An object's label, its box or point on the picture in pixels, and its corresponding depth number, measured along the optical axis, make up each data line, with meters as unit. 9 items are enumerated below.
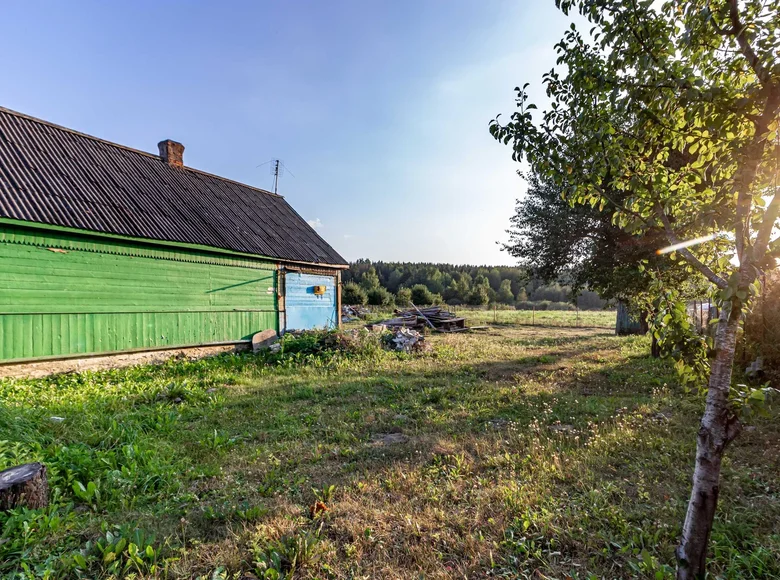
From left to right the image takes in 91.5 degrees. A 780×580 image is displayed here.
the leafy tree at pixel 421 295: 43.31
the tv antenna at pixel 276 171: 20.91
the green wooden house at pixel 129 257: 8.02
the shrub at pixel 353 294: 40.38
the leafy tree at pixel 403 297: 41.81
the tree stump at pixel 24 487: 3.08
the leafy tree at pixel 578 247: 9.80
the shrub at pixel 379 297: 42.03
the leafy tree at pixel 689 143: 1.92
